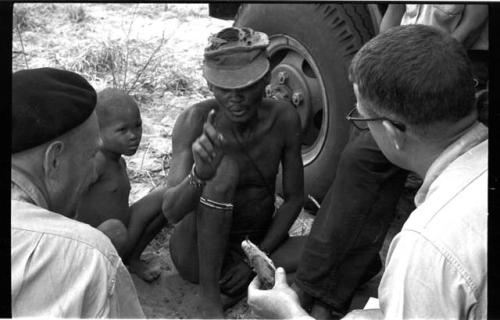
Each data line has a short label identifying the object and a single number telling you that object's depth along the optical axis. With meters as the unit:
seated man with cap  3.36
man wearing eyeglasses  2.34
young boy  3.45
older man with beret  2.48
